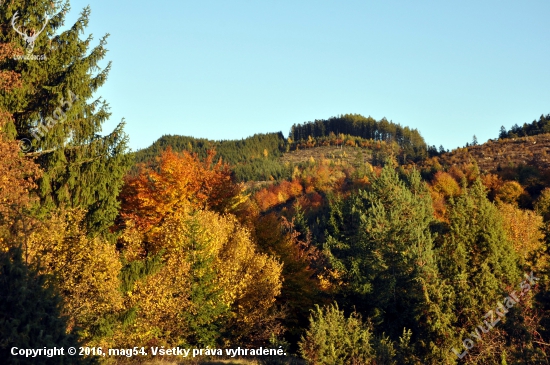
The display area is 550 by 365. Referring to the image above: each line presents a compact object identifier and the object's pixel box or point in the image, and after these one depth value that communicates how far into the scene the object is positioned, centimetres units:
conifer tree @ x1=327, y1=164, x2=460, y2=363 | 2625
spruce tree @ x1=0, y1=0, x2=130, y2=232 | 2112
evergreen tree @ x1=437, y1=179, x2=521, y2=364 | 2816
